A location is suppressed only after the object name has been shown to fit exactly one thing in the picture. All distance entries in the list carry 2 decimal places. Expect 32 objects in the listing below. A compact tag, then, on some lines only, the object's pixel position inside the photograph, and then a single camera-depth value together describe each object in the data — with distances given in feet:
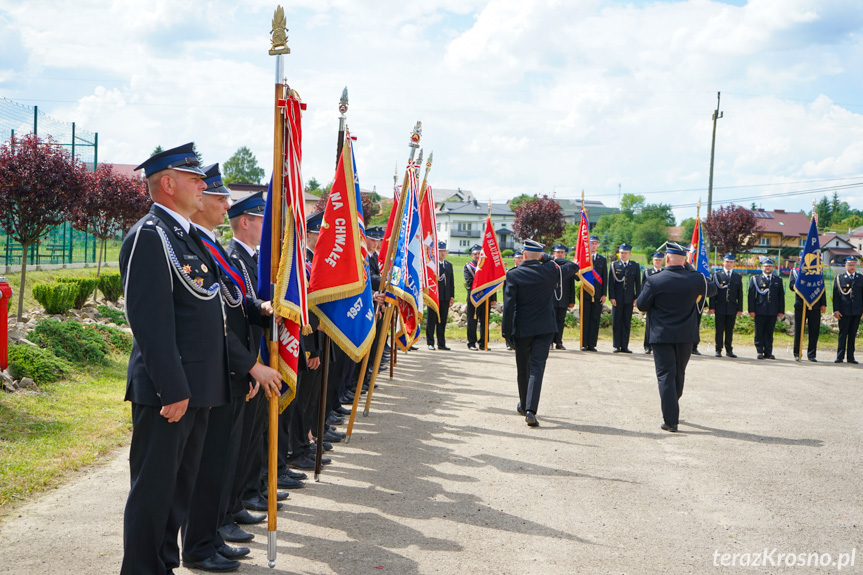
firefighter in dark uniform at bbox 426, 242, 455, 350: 50.80
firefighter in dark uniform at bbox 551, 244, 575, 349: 50.13
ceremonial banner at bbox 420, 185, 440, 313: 32.40
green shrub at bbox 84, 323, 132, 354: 35.60
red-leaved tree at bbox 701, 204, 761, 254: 95.25
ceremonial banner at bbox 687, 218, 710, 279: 51.80
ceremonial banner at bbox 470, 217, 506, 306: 46.01
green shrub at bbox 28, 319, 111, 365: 30.78
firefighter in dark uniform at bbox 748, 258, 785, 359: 49.75
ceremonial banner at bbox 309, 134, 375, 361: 18.84
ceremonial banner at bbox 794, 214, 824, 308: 49.78
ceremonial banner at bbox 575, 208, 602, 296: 51.78
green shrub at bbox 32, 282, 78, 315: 38.50
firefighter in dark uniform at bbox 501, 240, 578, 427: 26.78
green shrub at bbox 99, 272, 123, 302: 48.62
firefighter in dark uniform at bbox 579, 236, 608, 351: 51.42
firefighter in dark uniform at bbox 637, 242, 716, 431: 26.66
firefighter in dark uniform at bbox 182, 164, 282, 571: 12.74
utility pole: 105.57
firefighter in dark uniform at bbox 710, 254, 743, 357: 50.01
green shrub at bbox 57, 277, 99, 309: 42.41
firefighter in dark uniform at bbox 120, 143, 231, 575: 10.50
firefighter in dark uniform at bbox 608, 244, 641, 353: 50.62
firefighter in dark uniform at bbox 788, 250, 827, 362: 49.67
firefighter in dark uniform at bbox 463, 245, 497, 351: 51.62
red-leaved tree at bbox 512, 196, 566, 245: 93.91
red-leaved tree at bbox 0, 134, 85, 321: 36.32
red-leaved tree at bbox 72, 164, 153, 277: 53.78
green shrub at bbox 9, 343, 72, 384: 26.63
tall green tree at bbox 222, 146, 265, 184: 309.08
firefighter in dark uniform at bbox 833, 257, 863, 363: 48.55
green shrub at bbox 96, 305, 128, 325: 41.78
